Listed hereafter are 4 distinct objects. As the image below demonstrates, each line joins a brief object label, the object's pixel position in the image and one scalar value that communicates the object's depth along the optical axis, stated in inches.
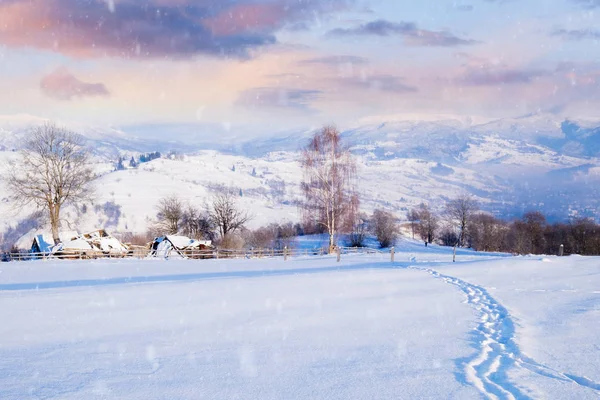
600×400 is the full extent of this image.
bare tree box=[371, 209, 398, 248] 2699.3
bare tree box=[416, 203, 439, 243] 3540.8
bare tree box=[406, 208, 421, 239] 4339.6
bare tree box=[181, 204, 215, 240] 2420.0
